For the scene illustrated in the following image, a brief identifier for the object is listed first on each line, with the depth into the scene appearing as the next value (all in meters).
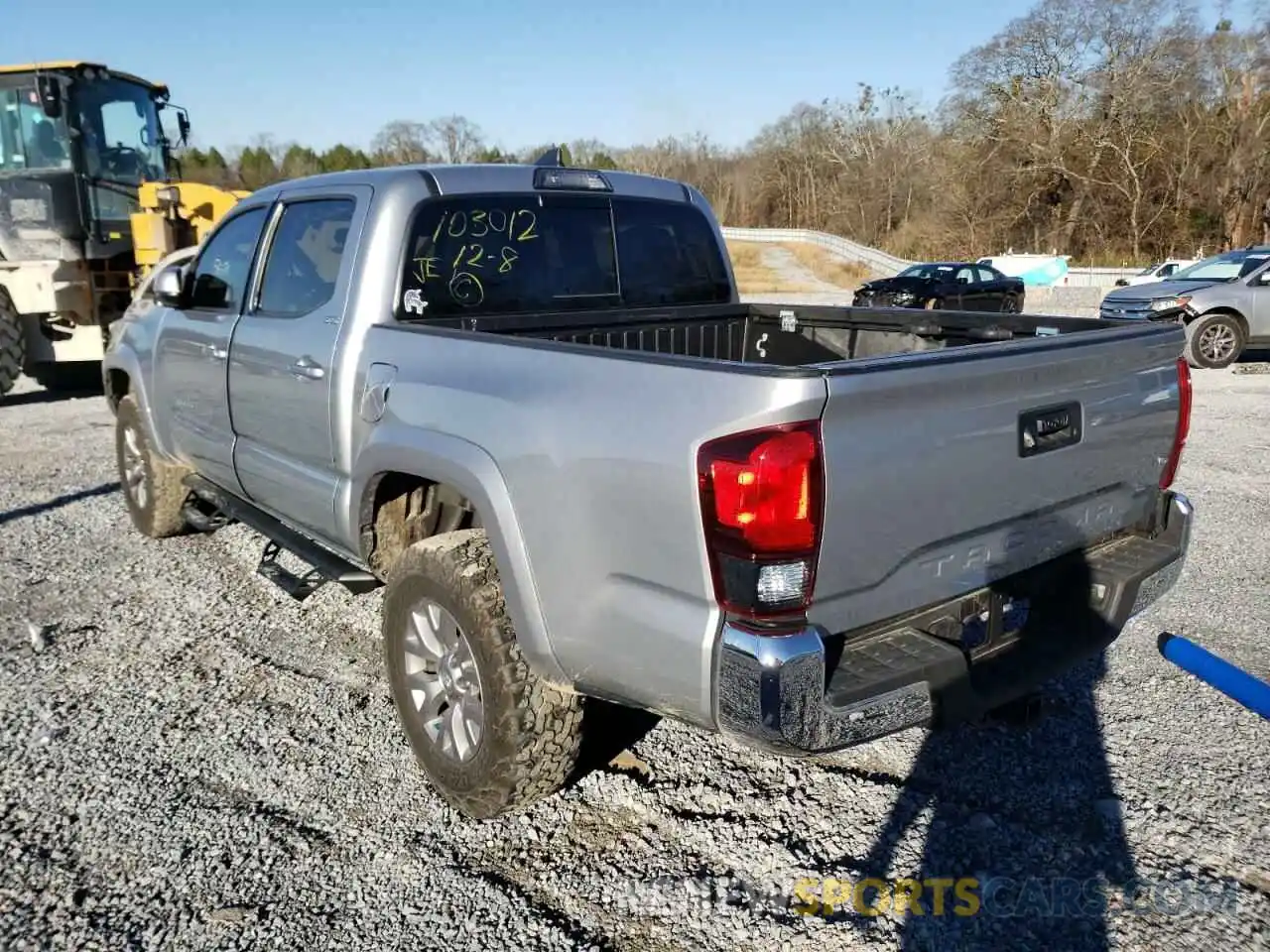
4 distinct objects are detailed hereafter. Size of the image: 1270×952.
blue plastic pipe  2.10
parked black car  21.08
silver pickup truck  2.25
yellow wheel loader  10.16
